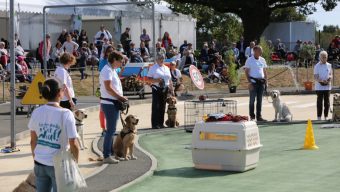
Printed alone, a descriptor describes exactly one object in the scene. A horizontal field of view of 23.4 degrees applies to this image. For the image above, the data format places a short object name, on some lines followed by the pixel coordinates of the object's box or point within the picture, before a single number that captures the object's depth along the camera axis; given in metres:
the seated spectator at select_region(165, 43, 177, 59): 32.31
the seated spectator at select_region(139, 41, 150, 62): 33.84
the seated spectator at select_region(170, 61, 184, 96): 25.88
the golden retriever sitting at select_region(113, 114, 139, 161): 12.92
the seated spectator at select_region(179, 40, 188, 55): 36.81
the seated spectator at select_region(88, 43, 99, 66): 33.09
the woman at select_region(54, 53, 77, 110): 13.67
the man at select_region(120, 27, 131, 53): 33.31
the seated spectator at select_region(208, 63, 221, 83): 34.62
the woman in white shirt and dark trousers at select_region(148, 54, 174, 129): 17.81
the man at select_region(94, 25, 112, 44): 32.94
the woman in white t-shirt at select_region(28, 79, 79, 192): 7.82
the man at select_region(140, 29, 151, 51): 34.62
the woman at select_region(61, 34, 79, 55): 30.34
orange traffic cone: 14.27
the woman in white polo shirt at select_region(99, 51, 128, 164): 12.64
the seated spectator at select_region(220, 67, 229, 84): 34.31
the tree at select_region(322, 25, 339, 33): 95.93
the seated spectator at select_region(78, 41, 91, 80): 31.81
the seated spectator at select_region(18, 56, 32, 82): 28.97
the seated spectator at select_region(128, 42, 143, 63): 32.56
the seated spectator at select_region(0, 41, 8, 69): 29.50
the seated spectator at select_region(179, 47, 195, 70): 34.28
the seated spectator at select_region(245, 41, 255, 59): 36.53
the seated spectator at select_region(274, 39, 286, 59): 43.62
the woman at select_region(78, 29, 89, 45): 32.91
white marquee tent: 31.78
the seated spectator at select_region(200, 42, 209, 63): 36.93
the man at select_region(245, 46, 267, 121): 18.95
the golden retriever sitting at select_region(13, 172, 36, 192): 9.20
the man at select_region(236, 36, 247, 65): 39.02
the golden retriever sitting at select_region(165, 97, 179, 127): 18.22
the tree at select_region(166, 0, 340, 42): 47.78
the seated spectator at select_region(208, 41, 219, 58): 36.74
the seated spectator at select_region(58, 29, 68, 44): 31.67
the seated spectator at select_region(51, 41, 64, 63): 30.68
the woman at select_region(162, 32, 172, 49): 35.34
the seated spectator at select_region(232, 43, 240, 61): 37.79
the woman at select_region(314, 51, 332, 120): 19.23
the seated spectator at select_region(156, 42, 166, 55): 32.08
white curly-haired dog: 19.17
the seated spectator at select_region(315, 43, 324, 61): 42.28
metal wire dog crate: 17.45
